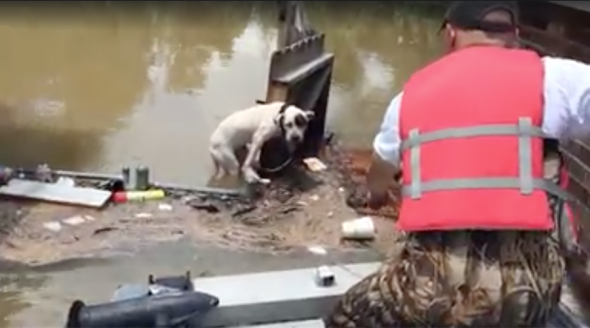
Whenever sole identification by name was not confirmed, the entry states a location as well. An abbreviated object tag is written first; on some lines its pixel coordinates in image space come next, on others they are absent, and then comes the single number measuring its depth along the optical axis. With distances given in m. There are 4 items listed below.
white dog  5.87
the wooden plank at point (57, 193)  5.21
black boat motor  2.42
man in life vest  2.40
